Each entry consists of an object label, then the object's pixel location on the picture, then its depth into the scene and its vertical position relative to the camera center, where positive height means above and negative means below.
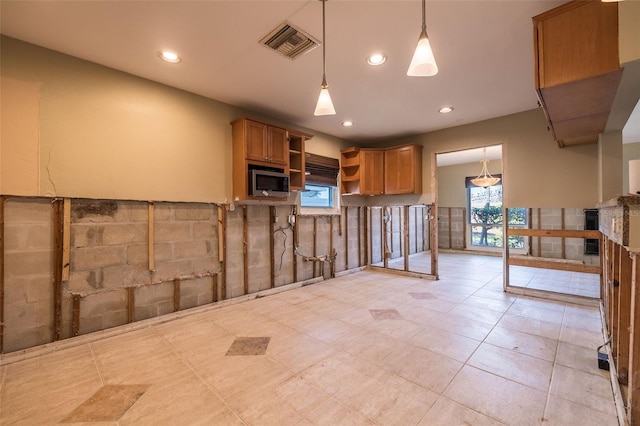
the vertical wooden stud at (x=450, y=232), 8.20 -0.55
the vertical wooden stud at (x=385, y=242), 5.32 -0.55
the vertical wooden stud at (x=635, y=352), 1.32 -0.69
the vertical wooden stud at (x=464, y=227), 7.97 -0.37
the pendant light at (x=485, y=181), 6.02 +0.77
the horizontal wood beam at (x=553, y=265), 3.22 -0.66
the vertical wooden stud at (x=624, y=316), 1.61 -0.63
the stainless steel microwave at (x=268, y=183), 3.37 +0.42
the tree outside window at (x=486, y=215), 7.46 -0.01
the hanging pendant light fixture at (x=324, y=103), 2.00 +0.86
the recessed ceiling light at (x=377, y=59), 2.45 +1.49
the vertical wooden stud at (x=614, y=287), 1.88 -0.55
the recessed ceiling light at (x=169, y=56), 2.40 +1.48
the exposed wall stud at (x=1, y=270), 2.14 -0.45
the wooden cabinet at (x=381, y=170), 4.80 +0.85
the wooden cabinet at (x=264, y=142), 3.40 +0.99
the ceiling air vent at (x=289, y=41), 2.12 +1.48
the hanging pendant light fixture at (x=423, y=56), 1.45 +0.88
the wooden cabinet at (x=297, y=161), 4.05 +0.85
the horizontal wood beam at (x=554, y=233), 3.31 -0.24
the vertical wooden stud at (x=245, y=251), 3.70 -0.51
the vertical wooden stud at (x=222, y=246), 3.45 -0.41
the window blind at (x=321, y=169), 4.63 +0.84
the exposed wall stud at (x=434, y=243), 4.54 -0.49
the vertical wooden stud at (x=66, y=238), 2.38 -0.21
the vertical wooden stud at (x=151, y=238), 2.88 -0.26
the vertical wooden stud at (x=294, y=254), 4.35 -0.65
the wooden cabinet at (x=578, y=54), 1.66 +1.07
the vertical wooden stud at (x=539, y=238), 6.24 -0.55
